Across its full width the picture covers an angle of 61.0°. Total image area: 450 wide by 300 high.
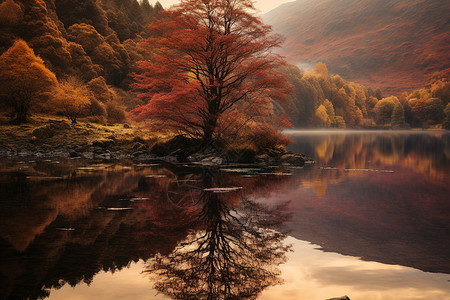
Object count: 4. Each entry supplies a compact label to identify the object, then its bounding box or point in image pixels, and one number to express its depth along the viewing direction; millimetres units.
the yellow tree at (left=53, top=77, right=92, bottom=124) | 32656
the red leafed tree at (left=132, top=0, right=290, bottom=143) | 22250
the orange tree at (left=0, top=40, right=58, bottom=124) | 29531
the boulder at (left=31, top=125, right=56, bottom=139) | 28938
